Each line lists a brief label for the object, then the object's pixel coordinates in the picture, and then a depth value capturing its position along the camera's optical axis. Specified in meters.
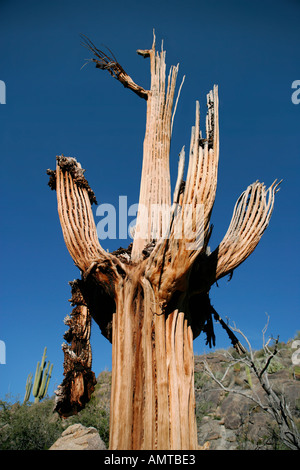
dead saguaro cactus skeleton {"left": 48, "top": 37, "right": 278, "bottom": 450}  2.00
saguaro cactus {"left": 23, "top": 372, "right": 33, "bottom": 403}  12.97
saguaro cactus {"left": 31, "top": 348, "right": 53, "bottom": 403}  12.86
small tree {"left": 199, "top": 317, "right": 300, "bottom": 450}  4.09
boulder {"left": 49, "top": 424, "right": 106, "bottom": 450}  6.61
